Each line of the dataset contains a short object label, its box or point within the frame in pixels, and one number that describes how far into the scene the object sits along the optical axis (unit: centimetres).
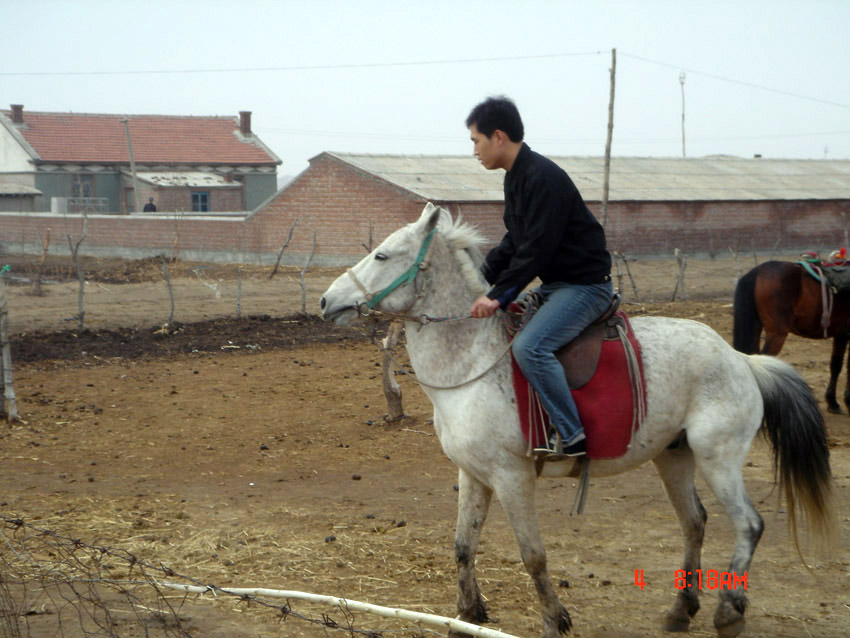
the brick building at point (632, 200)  2761
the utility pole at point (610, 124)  2622
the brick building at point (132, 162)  4331
